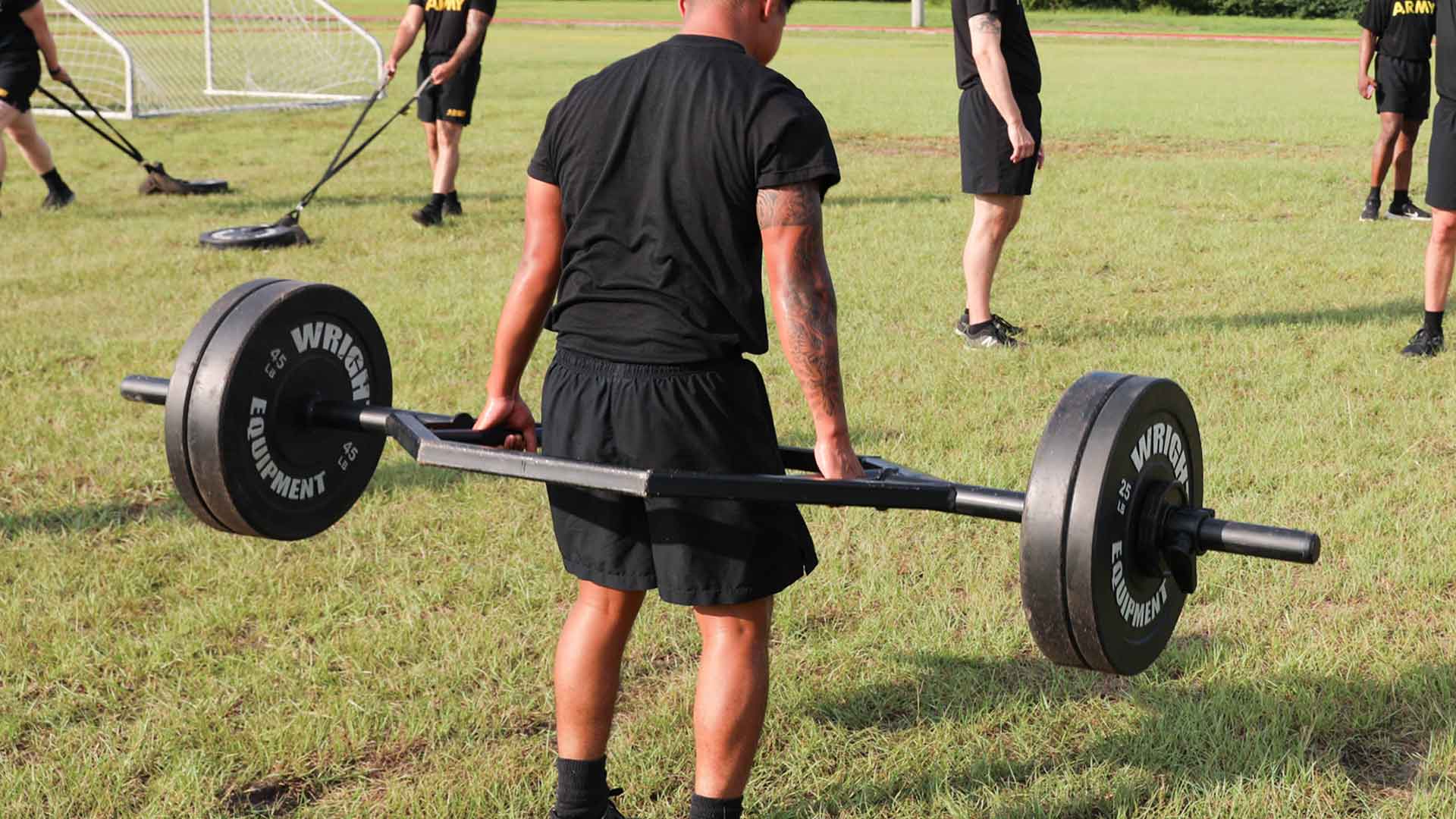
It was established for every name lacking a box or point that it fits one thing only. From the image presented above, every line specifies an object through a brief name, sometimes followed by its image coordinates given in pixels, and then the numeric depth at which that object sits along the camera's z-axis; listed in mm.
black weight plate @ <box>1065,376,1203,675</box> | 2459
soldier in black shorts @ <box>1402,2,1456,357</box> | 6305
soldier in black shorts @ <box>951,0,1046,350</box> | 6633
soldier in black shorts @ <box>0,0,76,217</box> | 9961
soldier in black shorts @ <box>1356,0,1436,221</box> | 10430
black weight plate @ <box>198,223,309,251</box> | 9117
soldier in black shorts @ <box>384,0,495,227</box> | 10031
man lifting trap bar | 2531
